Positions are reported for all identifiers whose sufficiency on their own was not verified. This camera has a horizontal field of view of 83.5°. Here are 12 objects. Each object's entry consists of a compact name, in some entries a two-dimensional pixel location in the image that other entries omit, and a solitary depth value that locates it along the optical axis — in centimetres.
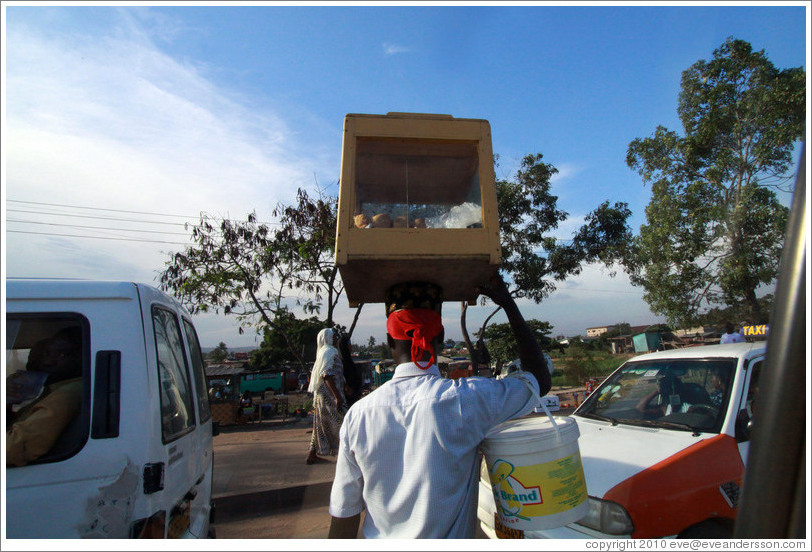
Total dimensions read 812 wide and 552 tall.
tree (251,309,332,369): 3181
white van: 182
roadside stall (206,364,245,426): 1176
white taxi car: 256
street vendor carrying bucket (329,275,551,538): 160
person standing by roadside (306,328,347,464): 618
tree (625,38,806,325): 974
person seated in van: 190
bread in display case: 171
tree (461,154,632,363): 1134
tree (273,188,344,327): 1038
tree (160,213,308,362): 1068
